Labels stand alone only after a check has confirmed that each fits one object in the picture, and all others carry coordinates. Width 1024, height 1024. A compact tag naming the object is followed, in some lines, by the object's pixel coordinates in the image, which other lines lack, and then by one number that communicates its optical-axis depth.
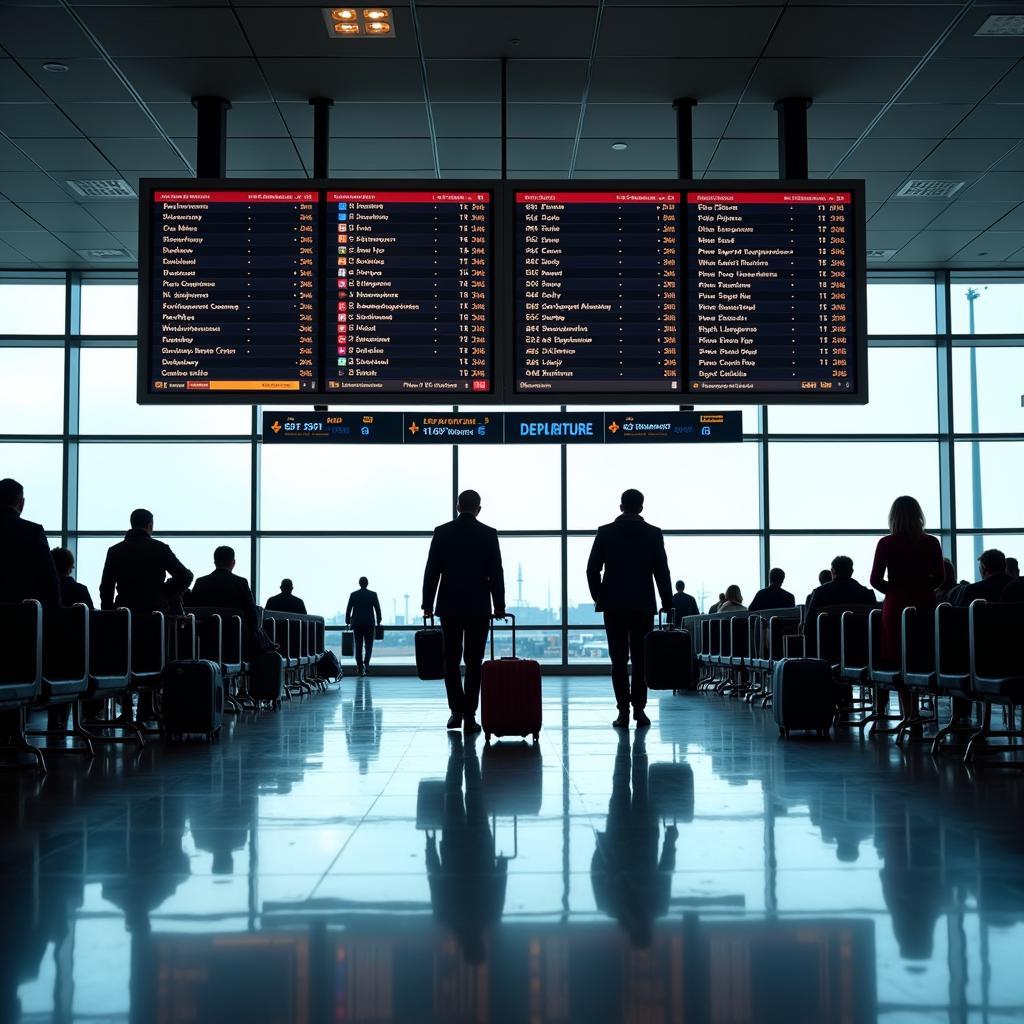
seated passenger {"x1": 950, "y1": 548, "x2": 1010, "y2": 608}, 7.28
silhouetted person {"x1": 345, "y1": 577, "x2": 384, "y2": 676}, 16.31
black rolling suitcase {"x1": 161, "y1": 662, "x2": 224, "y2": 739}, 7.01
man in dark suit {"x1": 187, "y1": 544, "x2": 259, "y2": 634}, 9.39
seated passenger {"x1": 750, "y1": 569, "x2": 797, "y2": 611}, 12.32
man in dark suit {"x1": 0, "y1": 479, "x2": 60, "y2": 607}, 6.13
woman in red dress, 7.12
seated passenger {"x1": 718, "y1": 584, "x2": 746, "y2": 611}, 14.89
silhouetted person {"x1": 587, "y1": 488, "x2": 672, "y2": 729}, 7.94
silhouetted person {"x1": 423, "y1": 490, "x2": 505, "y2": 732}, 7.43
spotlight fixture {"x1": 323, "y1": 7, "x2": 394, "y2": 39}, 7.22
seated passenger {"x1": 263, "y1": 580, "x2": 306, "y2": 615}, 13.80
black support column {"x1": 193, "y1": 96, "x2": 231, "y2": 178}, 8.04
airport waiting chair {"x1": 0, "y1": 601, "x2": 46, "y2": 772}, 5.48
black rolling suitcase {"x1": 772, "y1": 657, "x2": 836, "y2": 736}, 7.23
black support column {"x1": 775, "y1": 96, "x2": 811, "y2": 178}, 8.12
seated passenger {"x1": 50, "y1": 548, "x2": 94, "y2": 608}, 8.00
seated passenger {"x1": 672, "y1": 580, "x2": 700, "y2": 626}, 15.85
